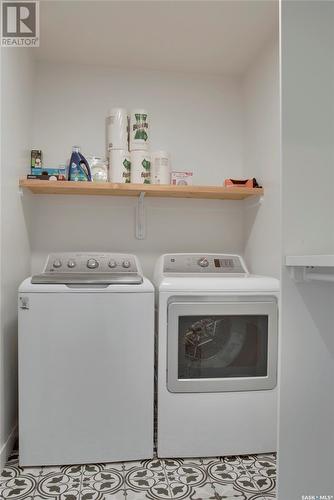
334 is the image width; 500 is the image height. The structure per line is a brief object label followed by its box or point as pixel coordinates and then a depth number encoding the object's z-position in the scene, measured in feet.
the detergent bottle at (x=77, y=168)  7.54
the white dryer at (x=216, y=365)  6.21
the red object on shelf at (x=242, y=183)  7.89
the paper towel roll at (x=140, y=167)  7.80
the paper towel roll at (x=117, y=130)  7.86
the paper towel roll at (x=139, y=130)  7.85
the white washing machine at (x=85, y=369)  5.89
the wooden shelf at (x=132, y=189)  7.22
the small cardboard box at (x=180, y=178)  8.25
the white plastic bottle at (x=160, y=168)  7.97
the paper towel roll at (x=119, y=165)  7.77
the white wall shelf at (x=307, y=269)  3.29
